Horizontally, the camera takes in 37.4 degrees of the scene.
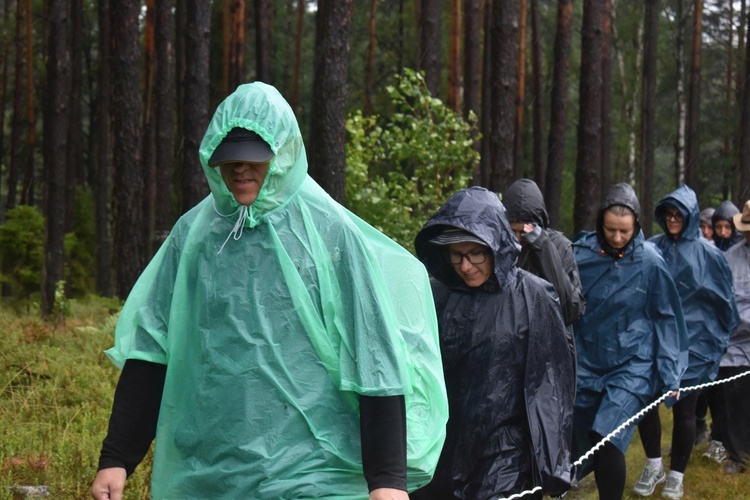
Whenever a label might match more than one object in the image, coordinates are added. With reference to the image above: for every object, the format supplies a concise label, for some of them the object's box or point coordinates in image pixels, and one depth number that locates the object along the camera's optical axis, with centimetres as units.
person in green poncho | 313
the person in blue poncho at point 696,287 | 907
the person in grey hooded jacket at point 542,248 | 652
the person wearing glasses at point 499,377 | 484
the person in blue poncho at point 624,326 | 714
